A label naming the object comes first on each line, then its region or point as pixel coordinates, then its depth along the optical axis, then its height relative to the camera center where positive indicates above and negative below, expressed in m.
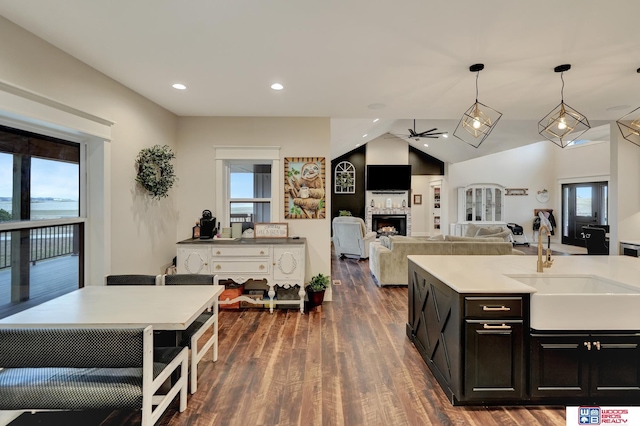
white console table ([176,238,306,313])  3.83 -0.62
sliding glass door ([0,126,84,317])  2.16 -0.06
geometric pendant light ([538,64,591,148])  2.59 +0.82
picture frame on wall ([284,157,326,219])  4.31 +0.36
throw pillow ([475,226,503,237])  7.41 -0.45
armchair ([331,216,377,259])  7.55 -0.64
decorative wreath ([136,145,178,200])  3.34 +0.48
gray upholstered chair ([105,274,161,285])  2.61 -0.59
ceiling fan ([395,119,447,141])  7.80 +2.14
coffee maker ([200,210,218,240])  4.10 -0.19
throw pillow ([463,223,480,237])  8.34 -0.51
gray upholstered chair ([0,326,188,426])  1.43 -0.90
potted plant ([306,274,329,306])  4.07 -1.05
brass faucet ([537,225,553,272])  2.49 -0.38
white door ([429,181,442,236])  11.56 +0.06
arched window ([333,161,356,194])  10.93 +1.25
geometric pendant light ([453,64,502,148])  2.64 +0.83
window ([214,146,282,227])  4.29 +0.41
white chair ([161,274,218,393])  2.29 -0.94
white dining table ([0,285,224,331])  1.75 -0.64
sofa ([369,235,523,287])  5.01 -0.63
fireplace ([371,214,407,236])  10.64 -0.35
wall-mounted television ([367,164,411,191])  10.66 +1.23
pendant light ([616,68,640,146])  4.24 +1.37
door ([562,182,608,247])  8.85 +0.16
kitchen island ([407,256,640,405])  2.00 -0.90
